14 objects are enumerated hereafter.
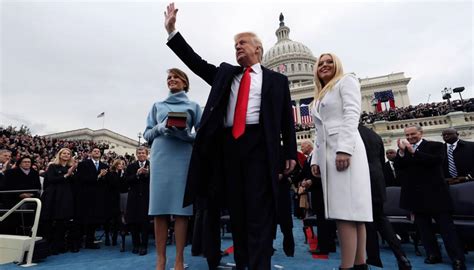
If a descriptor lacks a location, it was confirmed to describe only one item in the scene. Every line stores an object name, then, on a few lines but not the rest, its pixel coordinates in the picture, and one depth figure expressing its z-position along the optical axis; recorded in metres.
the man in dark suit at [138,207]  4.53
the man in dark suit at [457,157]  4.94
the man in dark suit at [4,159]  6.40
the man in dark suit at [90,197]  5.14
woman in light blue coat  2.48
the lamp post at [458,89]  19.06
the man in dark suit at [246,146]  1.84
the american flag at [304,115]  38.00
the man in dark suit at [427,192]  3.37
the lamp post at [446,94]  20.37
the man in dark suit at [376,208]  2.75
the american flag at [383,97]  42.35
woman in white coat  1.94
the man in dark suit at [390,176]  6.36
